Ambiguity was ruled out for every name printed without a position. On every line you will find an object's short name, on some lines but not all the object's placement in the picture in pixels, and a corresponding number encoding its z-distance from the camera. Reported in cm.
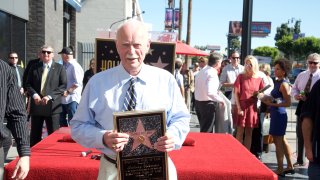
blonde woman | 558
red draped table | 295
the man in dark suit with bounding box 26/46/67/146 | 542
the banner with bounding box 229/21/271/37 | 7555
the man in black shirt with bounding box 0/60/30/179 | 223
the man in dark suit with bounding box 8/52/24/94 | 771
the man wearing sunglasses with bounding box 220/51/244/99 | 824
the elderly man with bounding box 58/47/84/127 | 624
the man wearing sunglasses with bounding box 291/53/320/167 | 571
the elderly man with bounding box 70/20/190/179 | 196
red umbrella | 876
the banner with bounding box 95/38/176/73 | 414
